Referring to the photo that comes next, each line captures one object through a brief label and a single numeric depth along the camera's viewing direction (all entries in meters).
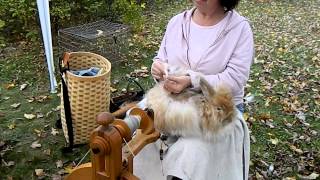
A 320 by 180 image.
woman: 1.20
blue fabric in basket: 1.93
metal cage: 2.88
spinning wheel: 0.94
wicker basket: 1.86
